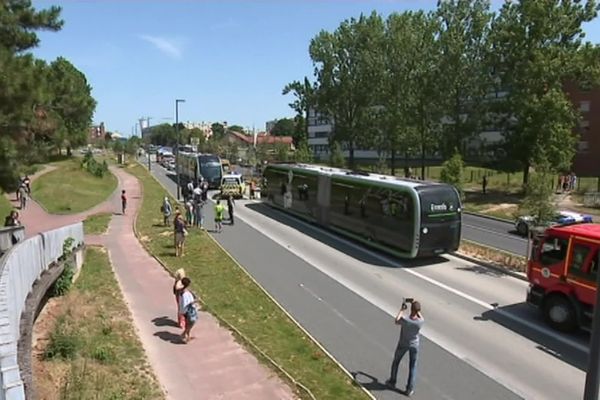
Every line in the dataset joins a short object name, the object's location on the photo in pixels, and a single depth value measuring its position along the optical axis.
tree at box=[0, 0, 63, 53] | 12.88
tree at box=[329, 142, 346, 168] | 56.06
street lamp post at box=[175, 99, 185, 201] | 43.60
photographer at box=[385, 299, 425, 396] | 9.41
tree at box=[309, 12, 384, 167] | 59.16
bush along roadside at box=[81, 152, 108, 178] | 56.79
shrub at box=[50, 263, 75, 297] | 14.12
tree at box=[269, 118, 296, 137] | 181.05
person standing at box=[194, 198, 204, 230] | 26.80
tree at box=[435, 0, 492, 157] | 48.03
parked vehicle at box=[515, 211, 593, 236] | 24.20
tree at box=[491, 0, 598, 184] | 40.50
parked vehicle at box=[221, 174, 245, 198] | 41.16
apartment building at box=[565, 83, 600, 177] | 54.09
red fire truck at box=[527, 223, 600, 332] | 12.23
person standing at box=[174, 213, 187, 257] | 19.91
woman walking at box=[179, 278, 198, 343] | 11.10
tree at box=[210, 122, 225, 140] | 171.38
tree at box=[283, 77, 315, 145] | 64.69
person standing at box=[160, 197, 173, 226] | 27.59
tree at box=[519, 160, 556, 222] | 18.00
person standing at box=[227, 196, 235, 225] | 27.88
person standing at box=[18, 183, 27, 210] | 31.82
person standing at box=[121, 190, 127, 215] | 32.42
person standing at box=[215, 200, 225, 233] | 26.13
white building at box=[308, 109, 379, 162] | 119.71
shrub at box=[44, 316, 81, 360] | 9.70
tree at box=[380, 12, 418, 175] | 53.12
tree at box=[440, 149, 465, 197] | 30.44
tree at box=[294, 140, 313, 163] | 57.09
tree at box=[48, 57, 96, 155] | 14.96
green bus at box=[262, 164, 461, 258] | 19.30
